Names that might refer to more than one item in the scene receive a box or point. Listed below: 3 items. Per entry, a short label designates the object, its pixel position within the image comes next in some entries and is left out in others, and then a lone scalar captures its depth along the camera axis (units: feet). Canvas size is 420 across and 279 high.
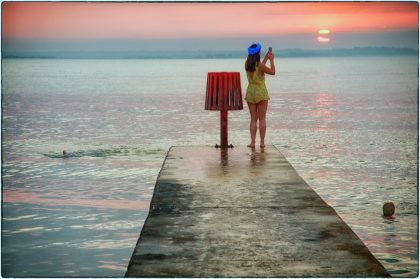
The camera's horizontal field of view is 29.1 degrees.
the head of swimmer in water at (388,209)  38.17
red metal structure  49.55
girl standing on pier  46.68
